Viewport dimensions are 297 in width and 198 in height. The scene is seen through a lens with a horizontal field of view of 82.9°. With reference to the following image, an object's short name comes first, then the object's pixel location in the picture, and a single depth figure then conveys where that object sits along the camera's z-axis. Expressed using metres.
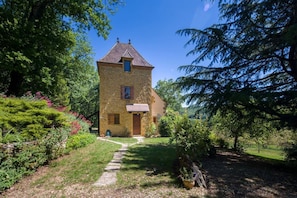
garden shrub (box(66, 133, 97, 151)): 8.42
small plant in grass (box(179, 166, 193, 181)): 4.56
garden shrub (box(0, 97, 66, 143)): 5.46
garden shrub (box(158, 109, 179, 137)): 16.20
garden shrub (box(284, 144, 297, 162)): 7.03
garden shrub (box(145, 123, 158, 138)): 16.62
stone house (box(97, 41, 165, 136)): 16.39
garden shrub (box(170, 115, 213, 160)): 6.20
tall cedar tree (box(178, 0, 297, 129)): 6.11
